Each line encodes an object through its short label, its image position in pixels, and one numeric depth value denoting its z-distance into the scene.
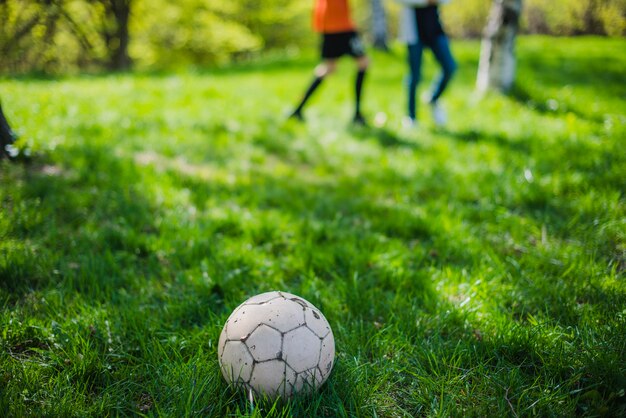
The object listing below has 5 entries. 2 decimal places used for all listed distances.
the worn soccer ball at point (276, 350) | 1.74
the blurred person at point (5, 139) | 3.90
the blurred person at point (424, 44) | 5.46
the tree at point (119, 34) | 15.63
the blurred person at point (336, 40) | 5.87
